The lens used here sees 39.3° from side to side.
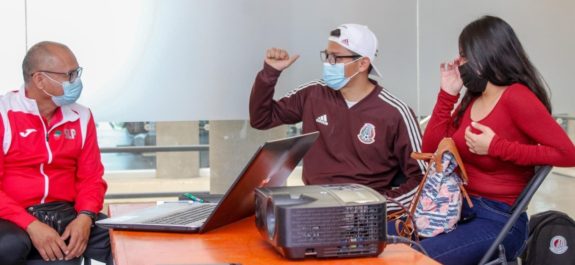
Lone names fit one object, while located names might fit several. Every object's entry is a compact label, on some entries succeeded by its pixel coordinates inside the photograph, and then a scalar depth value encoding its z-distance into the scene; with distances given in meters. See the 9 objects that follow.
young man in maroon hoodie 3.30
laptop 2.06
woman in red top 2.73
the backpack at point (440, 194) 2.74
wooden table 1.81
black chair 2.68
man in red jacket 3.00
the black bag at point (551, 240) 2.93
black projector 1.76
